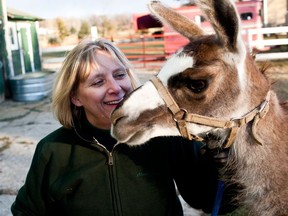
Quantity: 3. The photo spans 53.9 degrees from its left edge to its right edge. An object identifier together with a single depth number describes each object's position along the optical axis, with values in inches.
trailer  450.1
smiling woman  58.5
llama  52.2
